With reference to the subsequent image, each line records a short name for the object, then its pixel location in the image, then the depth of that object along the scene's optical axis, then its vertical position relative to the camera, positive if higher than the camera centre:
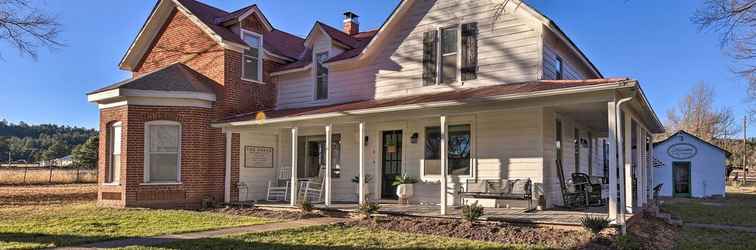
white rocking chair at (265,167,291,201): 15.04 -0.93
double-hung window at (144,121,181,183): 13.61 +0.01
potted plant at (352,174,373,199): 13.30 -0.67
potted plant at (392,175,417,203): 12.32 -0.74
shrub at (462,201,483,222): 9.34 -0.99
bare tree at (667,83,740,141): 44.59 +3.11
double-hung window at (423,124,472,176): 12.17 +0.10
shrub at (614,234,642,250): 7.46 -1.22
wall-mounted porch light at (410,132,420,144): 12.90 +0.41
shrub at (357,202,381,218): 10.57 -1.06
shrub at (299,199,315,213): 11.80 -1.14
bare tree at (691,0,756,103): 10.15 +2.75
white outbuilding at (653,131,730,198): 24.48 -0.51
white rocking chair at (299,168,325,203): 14.28 -0.92
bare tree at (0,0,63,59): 14.02 +3.34
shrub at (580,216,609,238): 8.00 -1.02
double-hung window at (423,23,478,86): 12.27 +2.31
